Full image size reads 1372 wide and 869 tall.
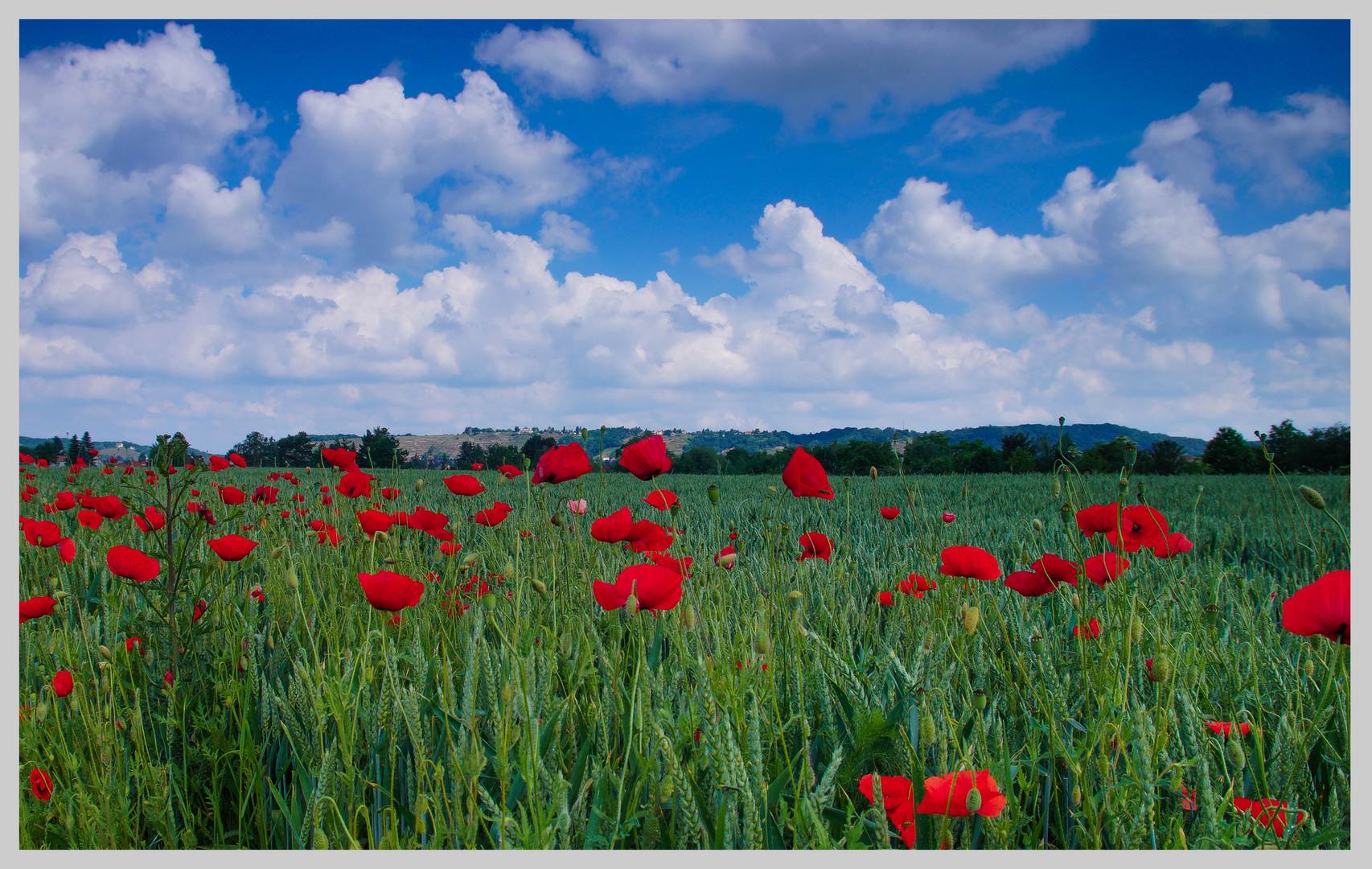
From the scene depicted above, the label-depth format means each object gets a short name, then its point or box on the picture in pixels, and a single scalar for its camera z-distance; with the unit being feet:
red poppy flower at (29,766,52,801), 2.33
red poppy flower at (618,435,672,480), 2.96
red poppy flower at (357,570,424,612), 2.51
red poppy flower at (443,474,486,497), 3.44
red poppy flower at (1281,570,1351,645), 2.09
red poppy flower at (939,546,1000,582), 2.82
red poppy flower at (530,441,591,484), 3.03
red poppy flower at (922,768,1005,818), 1.98
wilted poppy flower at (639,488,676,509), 2.88
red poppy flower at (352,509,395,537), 3.07
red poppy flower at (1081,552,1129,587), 2.72
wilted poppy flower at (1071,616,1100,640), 2.60
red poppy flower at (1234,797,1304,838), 2.15
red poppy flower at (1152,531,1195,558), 2.91
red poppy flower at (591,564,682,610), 2.47
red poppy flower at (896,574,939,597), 3.22
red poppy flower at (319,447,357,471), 3.62
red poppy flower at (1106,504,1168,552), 2.83
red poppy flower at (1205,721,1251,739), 2.38
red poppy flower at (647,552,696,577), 2.82
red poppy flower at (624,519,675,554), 3.00
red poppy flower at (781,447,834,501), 2.85
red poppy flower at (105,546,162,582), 2.72
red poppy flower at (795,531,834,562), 3.45
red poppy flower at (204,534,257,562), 2.88
